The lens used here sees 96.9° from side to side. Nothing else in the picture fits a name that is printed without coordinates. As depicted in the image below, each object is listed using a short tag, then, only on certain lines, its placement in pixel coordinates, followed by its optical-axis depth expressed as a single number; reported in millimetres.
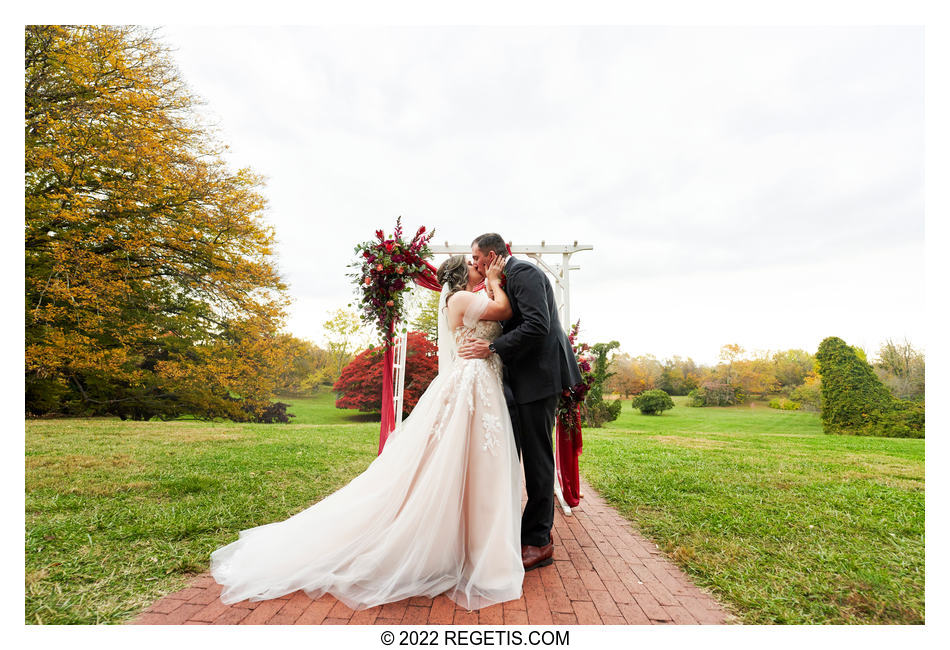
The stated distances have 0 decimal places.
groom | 2682
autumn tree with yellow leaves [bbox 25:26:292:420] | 7324
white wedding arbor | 4742
